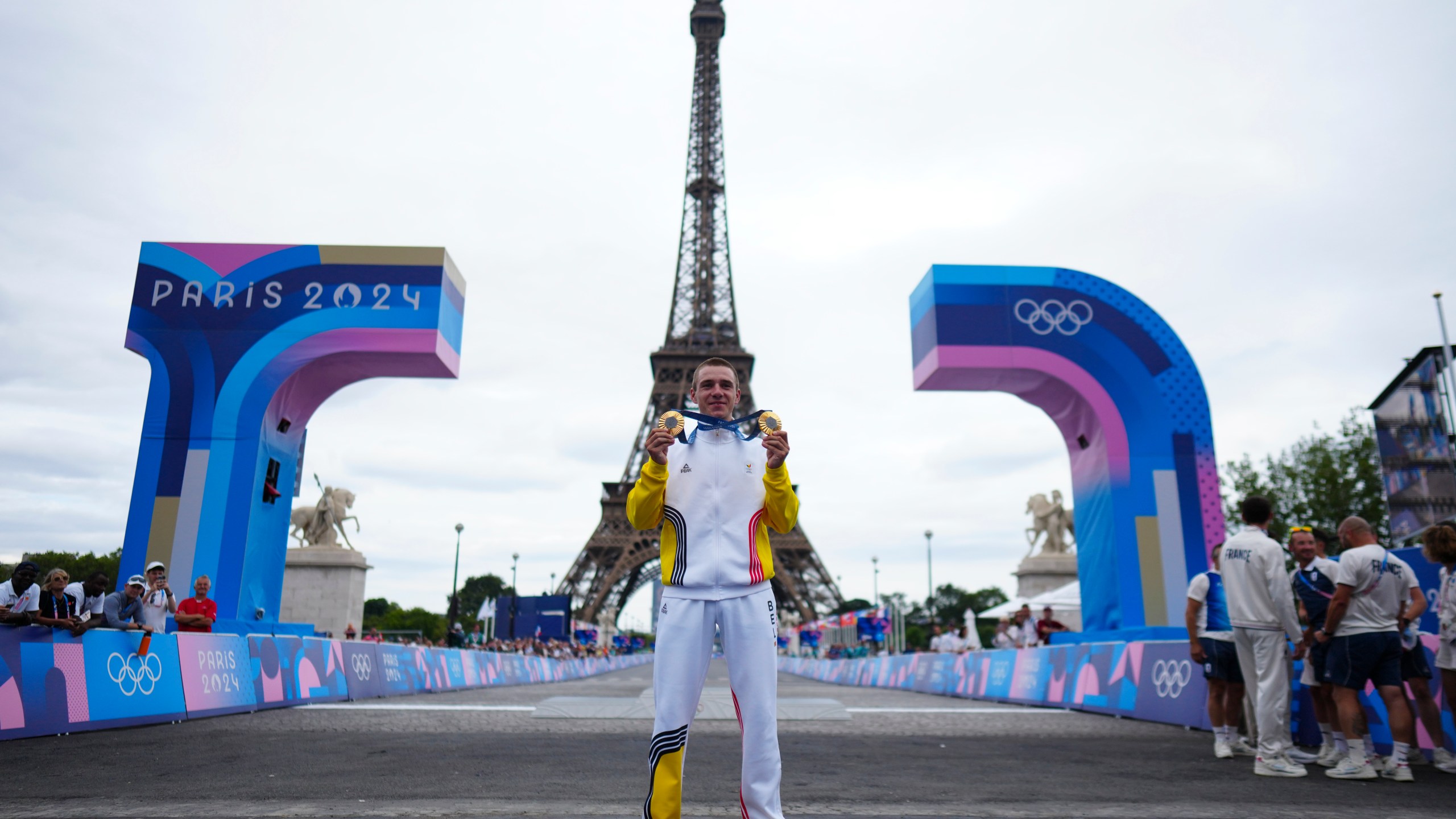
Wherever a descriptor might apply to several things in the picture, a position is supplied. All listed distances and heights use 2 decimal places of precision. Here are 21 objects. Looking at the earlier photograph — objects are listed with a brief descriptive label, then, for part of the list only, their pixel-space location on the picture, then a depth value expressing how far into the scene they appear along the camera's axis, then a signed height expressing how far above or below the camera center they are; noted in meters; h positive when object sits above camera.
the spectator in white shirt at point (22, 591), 7.38 +0.08
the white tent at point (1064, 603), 16.98 +0.30
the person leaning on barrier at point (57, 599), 7.46 +0.02
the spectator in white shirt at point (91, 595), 8.23 +0.07
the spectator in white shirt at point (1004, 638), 17.08 -0.35
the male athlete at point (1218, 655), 6.60 -0.23
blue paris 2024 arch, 12.30 +3.41
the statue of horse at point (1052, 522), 18.70 +1.95
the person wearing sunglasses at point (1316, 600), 5.96 +0.16
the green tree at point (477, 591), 114.00 +2.40
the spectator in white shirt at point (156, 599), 9.11 +0.04
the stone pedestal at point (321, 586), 18.23 +0.41
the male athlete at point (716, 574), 2.89 +0.13
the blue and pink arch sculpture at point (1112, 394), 12.26 +3.05
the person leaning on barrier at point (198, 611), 9.90 -0.07
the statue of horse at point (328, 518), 19.20 +1.80
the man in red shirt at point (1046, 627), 14.39 -0.11
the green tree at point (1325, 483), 32.59 +4.99
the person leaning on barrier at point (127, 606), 8.18 -0.02
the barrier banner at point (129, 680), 7.47 -0.63
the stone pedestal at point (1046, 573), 18.48 +0.93
